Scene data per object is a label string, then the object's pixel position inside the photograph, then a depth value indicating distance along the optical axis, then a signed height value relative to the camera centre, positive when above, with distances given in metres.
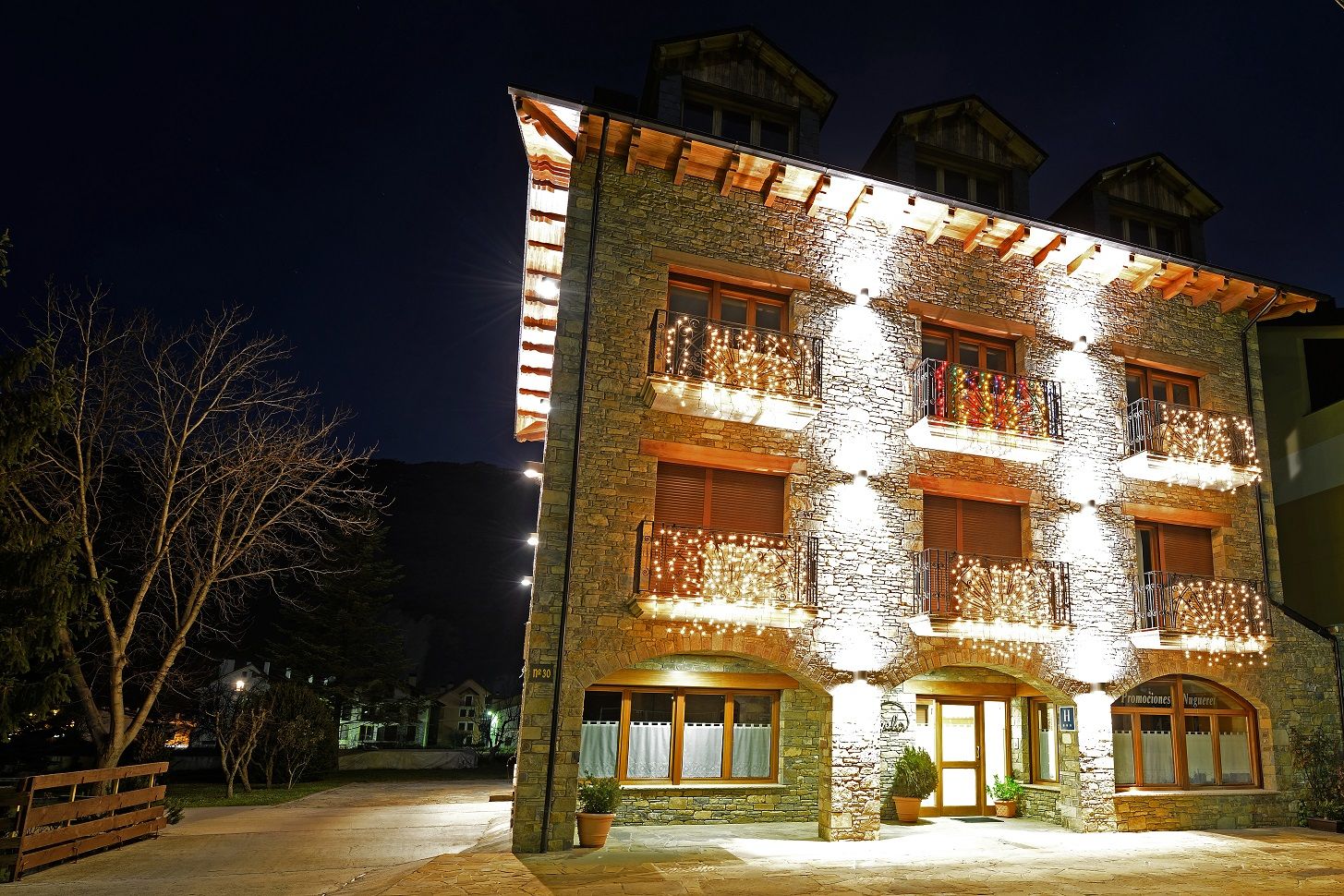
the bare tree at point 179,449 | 11.68 +2.77
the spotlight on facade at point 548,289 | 13.21 +5.67
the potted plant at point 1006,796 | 12.12 -1.70
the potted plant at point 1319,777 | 11.44 -1.12
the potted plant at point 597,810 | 9.05 -1.66
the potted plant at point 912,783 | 11.38 -1.48
